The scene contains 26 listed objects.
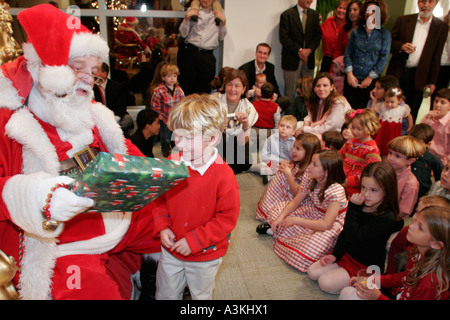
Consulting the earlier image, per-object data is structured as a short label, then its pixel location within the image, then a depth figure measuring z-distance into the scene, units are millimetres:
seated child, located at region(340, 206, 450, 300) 1618
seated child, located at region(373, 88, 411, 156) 4082
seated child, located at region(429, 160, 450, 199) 2389
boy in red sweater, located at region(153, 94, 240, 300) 1541
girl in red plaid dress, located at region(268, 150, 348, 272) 2449
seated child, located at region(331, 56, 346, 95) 4957
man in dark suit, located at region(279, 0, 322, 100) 5328
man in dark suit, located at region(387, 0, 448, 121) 4547
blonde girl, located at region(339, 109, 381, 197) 3139
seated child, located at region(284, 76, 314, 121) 4227
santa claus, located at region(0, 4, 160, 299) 1339
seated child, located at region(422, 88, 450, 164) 3818
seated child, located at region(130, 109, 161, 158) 3636
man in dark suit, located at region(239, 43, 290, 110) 5137
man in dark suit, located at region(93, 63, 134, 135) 4500
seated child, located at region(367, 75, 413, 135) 4207
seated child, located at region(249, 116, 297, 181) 3619
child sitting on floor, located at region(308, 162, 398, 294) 2160
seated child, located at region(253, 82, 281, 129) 4375
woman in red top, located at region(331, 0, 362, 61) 4766
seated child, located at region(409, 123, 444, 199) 3104
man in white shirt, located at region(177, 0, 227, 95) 5109
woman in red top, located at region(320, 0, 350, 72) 5371
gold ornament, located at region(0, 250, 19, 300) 1139
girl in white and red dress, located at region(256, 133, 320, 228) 2961
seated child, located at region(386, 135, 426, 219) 2801
